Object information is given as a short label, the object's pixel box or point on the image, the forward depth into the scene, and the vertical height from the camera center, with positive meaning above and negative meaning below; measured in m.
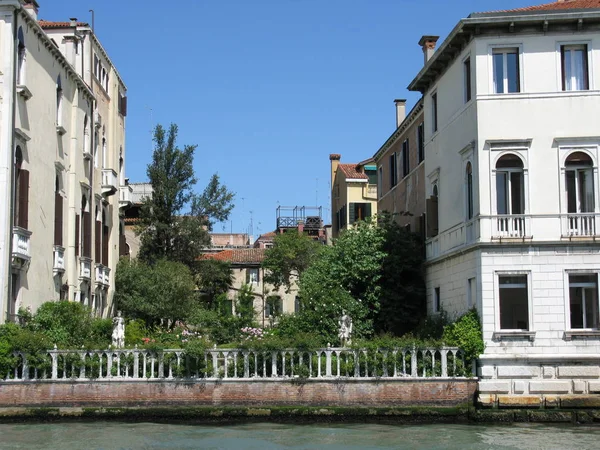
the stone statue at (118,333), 23.94 +0.07
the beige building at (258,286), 52.00 +2.83
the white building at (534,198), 21.48 +3.25
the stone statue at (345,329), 24.06 +0.12
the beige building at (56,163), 24.95 +5.70
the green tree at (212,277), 44.56 +2.93
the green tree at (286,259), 51.00 +4.24
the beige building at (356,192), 47.97 +7.57
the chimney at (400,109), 38.81 +9.56
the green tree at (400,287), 27.70 +1.42
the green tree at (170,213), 42.72 +5.83
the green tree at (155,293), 35.44 +1.68
